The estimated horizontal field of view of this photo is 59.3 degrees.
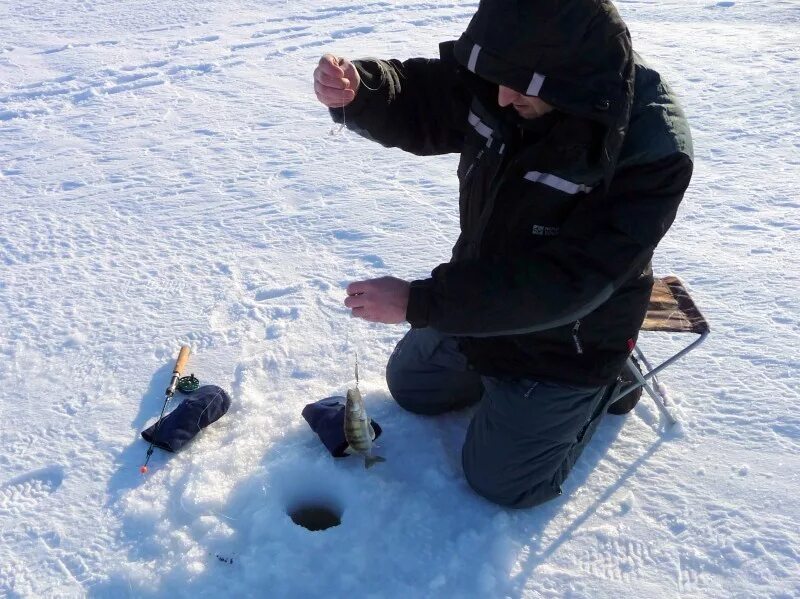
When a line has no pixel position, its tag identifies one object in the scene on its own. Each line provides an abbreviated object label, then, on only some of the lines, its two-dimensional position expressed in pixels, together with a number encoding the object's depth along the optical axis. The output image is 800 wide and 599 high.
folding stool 2.93
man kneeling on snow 2.07
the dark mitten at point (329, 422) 2.84
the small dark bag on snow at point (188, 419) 2.93
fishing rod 3.06
